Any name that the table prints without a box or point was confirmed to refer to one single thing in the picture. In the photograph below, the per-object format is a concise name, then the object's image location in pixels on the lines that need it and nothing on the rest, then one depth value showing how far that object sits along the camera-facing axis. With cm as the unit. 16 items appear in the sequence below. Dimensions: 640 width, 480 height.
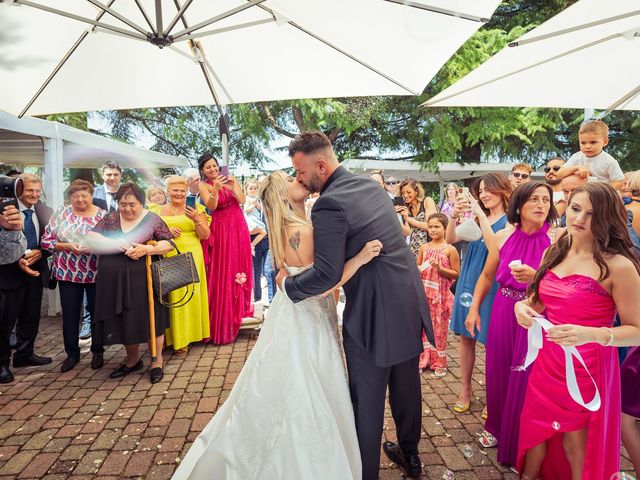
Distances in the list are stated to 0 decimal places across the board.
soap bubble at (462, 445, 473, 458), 300
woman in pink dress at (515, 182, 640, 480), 191
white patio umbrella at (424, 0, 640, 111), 365
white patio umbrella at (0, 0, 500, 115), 362
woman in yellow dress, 492
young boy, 436
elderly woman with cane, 414
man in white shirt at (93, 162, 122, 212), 565
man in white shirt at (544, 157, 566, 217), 423
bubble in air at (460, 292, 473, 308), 353
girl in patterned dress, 445
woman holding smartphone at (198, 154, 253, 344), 538
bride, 225
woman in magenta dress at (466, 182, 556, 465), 272
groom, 219
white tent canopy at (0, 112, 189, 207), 599
